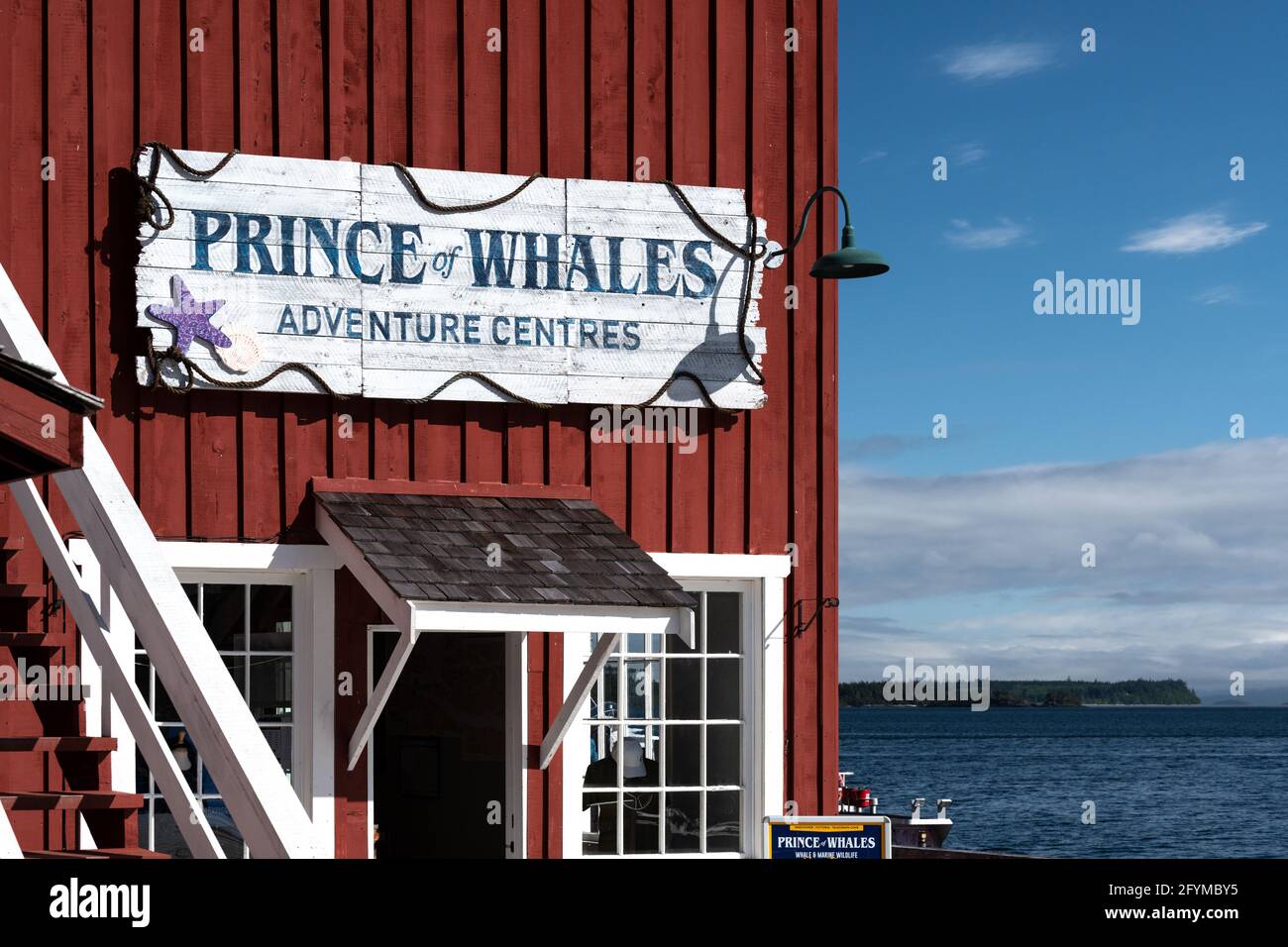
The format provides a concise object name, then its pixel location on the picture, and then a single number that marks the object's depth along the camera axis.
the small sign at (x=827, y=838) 9.12
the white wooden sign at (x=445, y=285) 9.04
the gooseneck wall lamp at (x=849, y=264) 9.14
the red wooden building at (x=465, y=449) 8.81
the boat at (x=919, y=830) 30.12
